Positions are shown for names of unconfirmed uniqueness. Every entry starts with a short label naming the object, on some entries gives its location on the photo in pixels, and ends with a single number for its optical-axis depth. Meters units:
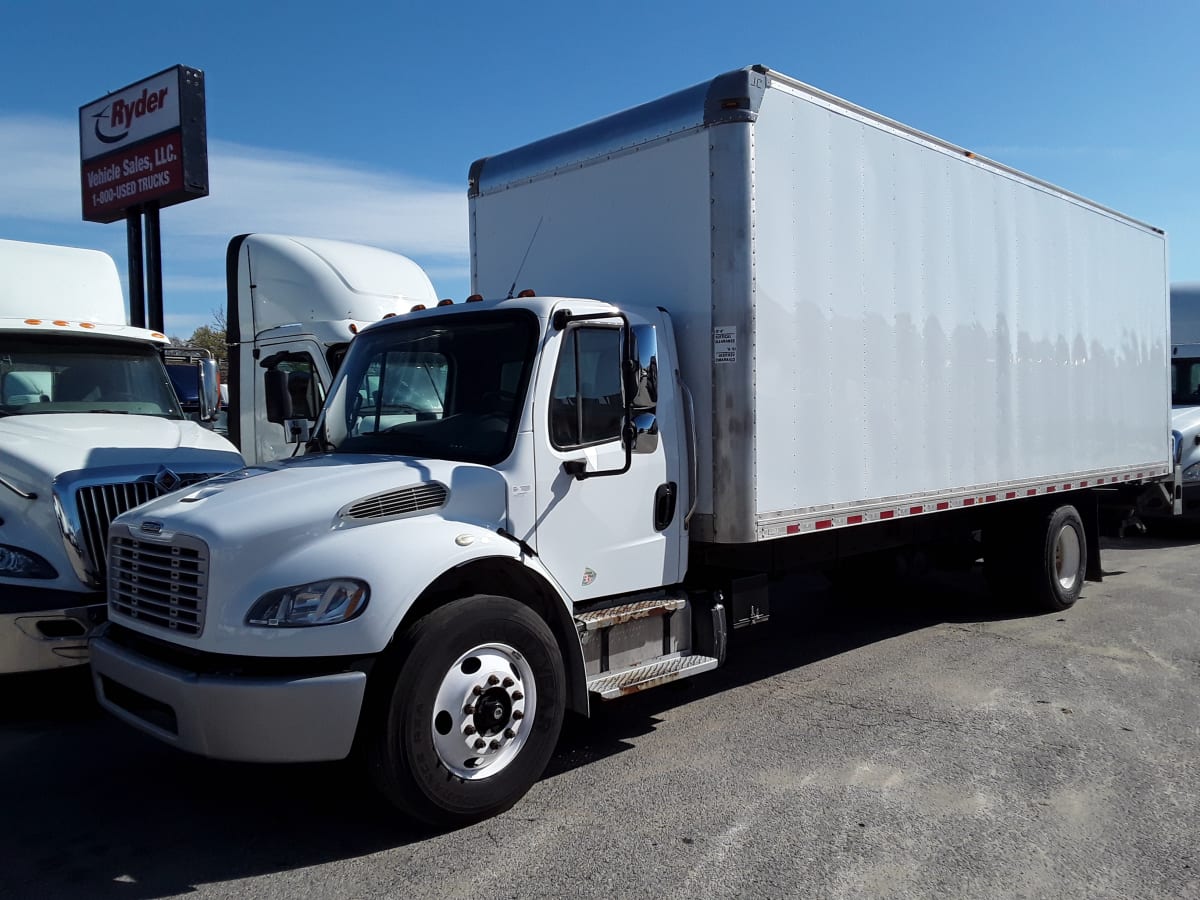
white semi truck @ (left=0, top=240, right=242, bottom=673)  5.49
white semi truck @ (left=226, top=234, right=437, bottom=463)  10.03
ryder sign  17.17
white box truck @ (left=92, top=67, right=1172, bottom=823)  4.04
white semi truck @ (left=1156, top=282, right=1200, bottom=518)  13.14
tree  43.52
